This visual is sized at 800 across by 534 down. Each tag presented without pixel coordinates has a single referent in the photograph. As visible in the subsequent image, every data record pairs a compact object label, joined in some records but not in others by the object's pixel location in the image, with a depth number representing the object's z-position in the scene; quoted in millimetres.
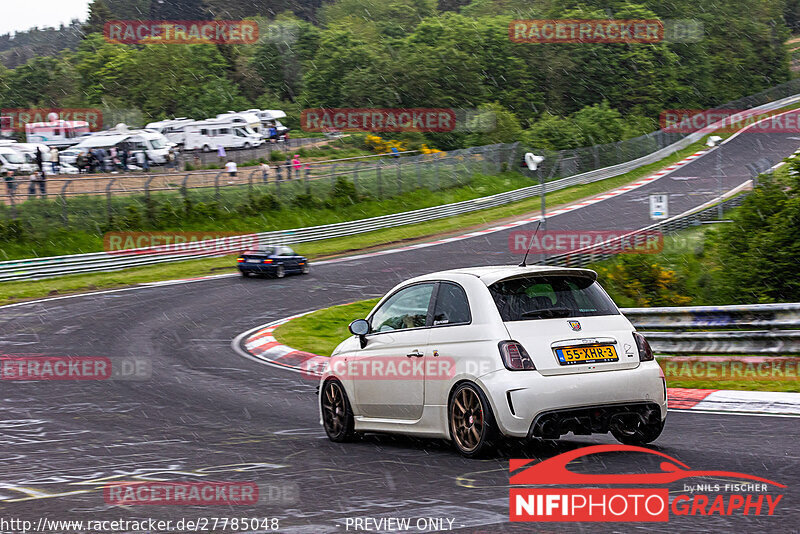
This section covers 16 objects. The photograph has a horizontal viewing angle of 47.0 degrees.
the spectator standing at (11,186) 35625
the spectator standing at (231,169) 45284
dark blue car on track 31953
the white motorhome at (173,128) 60875
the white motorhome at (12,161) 47750
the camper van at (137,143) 53000
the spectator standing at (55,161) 50650
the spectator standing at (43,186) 36256
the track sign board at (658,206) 25297
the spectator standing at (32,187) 35938
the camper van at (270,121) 63694
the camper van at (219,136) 59594
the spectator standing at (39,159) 42403
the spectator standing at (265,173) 43481
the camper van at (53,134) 62094
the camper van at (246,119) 60438
